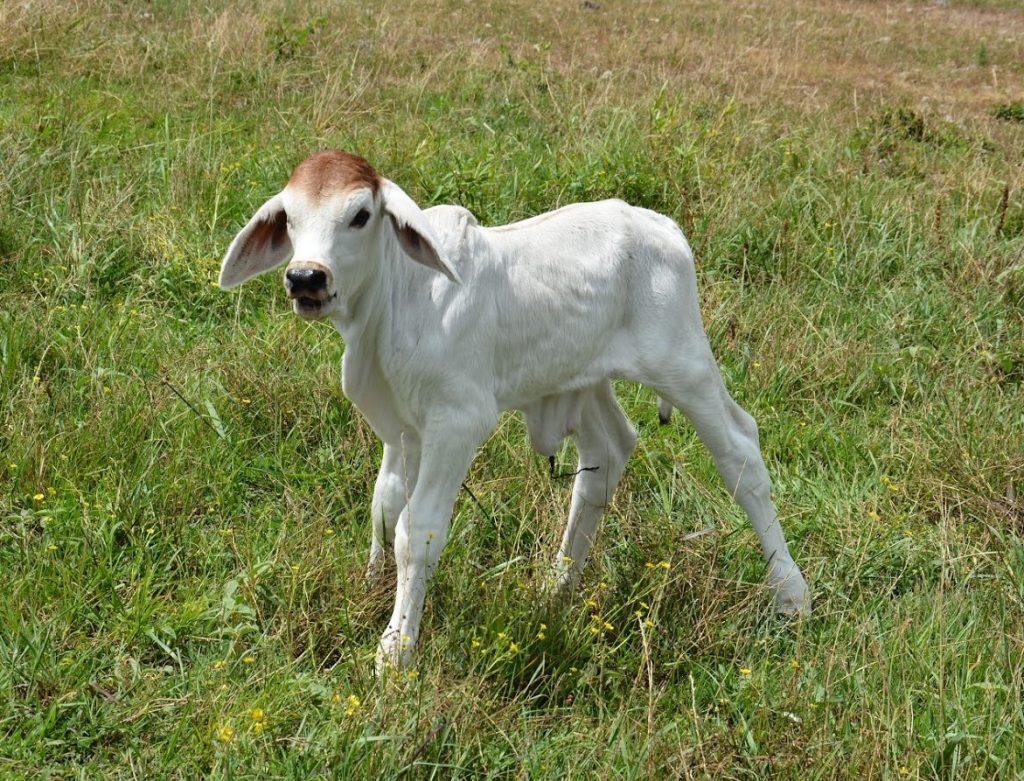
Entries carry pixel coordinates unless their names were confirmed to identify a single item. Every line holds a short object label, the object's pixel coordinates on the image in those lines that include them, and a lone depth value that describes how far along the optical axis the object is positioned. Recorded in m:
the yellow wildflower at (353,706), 3.22
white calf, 3.42
